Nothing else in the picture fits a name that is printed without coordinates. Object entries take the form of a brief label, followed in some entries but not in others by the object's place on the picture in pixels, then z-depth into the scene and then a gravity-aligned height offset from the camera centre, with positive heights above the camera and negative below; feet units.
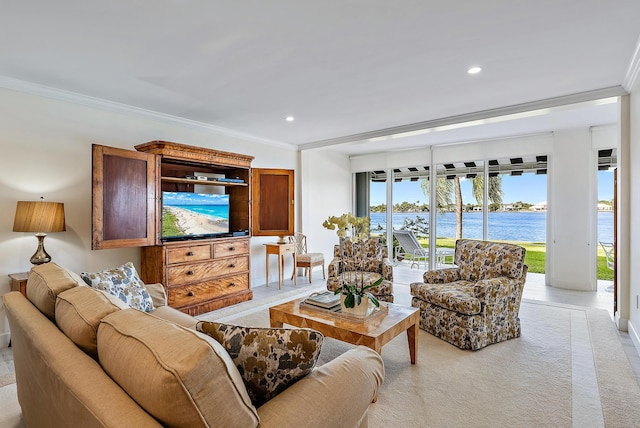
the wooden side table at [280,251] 16.97 -1.96
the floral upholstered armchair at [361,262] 12.73 -2.00
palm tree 19.61 +1.39
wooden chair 18.04 -2.37
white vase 8.30 -2.45
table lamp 9.29 -0.14
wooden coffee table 7.46 -2.70
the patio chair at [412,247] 21.57 -2.28
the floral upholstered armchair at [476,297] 9.54 -2.56
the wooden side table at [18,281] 9.07 -1.85
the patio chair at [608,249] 17.25 -1.96
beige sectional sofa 2.69 -1.60
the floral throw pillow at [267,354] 3.67 -1.59
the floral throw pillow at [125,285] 7.23 -1.62
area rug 6.51 -4.02
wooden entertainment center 10.52 -0.11
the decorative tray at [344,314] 8.23 -2.61
